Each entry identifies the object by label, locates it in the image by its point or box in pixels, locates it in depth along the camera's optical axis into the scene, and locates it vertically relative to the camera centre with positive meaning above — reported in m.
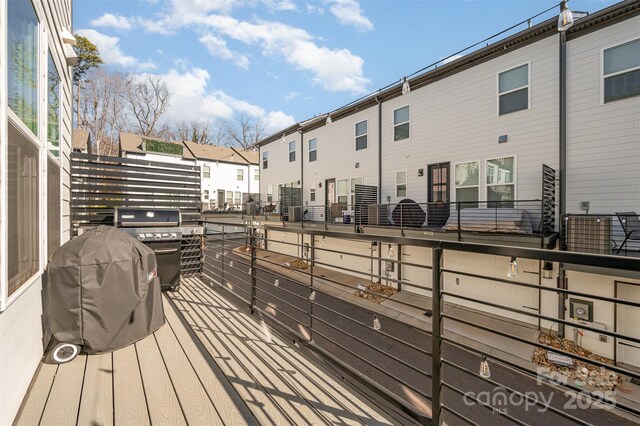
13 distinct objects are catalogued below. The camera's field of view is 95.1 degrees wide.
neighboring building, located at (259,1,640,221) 6.02 +2.39
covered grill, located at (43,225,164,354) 2.29 -0.68
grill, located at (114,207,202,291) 4.07 -0.36
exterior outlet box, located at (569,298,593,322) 6.04 -2.05
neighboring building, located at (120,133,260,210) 21.91 +3.97
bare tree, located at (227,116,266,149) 33.47 +9.05
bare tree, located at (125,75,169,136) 25.09 +9.51
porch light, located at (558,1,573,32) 5.23 +3.45
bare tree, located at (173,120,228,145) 30.62 +8.44
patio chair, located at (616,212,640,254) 5.27 -0.29
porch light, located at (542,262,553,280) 6.34 -1.31
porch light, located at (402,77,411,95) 8.70 +3.65
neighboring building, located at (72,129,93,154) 14.54 +3.59
